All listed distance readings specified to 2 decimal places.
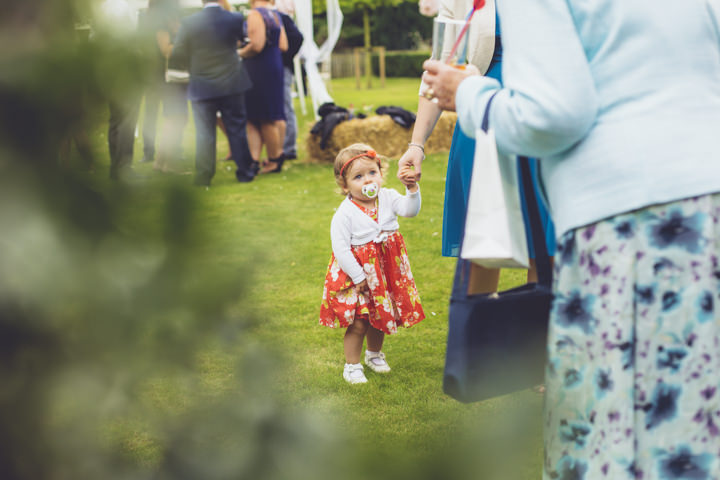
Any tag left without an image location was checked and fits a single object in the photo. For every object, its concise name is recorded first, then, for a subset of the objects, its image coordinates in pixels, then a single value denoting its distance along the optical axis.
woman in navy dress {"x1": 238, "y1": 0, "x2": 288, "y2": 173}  7.86
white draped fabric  11.94
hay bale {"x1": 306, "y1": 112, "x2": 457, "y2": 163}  9.30
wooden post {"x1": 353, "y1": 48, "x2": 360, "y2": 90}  26.24
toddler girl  3.25
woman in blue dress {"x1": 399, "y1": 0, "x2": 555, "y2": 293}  2.28
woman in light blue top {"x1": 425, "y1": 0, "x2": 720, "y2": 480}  1.35
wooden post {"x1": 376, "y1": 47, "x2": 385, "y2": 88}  27.89
